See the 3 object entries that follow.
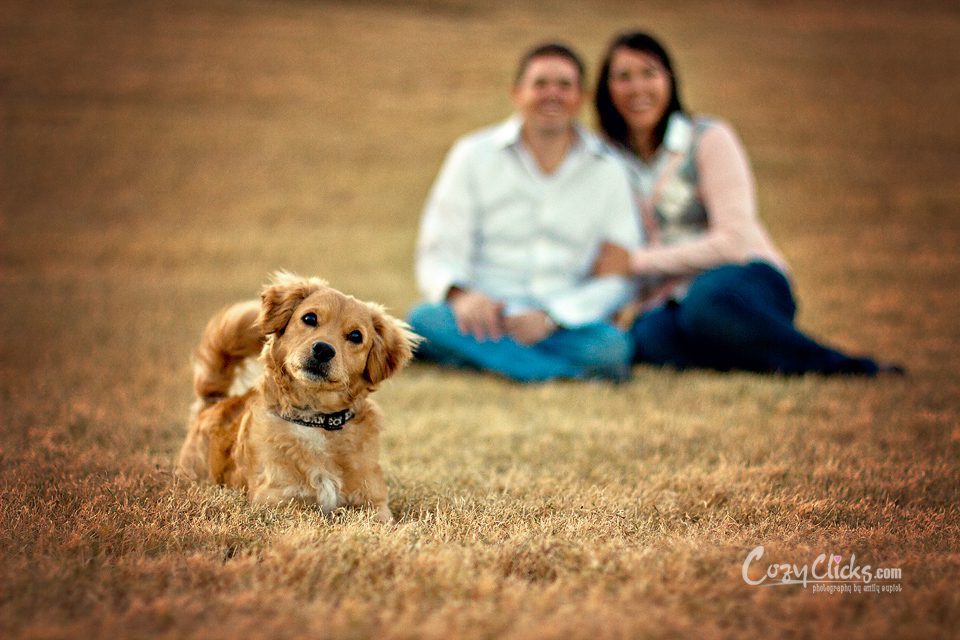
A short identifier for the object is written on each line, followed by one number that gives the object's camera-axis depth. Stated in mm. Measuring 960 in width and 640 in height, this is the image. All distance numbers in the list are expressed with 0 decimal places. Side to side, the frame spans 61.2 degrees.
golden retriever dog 3244
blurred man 6137
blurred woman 6102
